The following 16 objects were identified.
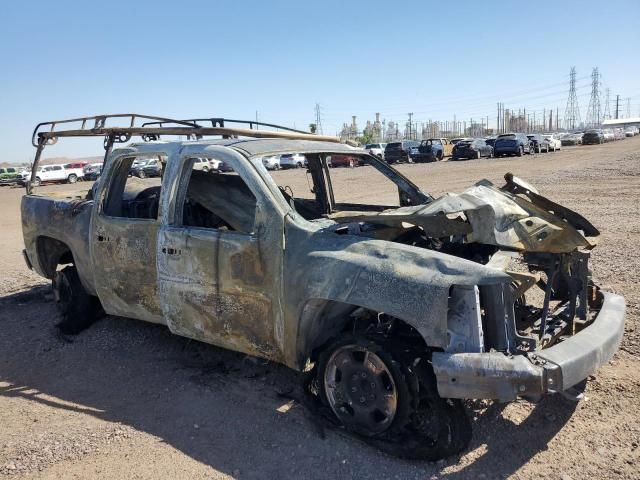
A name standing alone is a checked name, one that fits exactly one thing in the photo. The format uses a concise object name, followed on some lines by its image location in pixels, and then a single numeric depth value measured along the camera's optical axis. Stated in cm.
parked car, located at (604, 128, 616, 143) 6533
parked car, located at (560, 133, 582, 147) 5809
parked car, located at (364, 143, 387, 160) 4252
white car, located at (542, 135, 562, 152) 4347
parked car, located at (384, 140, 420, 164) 3889
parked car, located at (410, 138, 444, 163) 3819
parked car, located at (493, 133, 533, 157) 3706
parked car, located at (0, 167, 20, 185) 3972
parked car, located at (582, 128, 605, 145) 5509
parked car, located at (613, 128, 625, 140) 7216
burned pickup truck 288
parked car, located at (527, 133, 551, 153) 4072
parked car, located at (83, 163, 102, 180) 3984
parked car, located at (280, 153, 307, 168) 3451
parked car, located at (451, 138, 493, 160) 3700
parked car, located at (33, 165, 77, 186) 3725
